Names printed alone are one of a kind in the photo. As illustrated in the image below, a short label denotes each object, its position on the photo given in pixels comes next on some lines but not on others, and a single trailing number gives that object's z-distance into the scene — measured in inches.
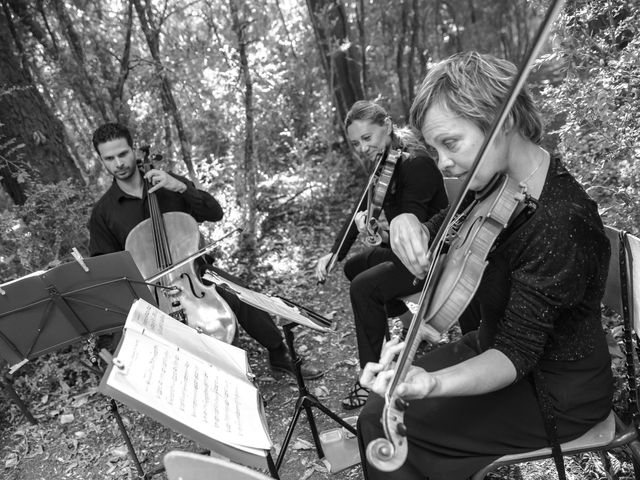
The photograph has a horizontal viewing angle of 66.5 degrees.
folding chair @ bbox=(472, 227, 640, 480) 54.9
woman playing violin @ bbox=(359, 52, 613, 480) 49.3
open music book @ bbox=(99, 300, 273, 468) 44.4
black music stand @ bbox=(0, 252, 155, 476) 79.0
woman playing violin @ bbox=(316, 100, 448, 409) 95.7
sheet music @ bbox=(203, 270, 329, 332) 67.0
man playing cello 112.7
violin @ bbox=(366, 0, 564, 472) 37.6
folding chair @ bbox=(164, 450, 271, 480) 38.5
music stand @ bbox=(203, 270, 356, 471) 67.7
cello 98.7
